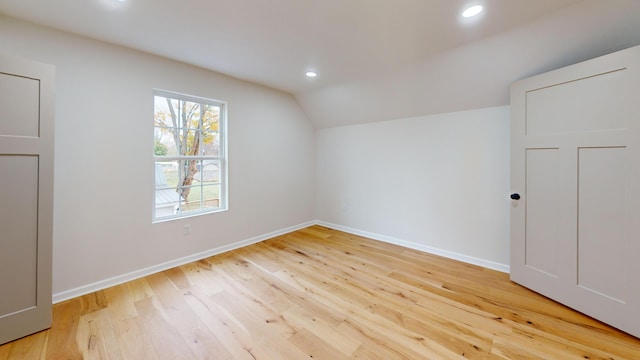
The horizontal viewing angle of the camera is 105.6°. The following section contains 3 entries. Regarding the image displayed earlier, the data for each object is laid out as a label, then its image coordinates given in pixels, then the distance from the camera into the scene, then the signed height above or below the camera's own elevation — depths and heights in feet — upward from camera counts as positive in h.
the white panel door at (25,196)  5.41 -0.36
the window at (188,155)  9.23 +1.03
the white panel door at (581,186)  5.69 -0.11
